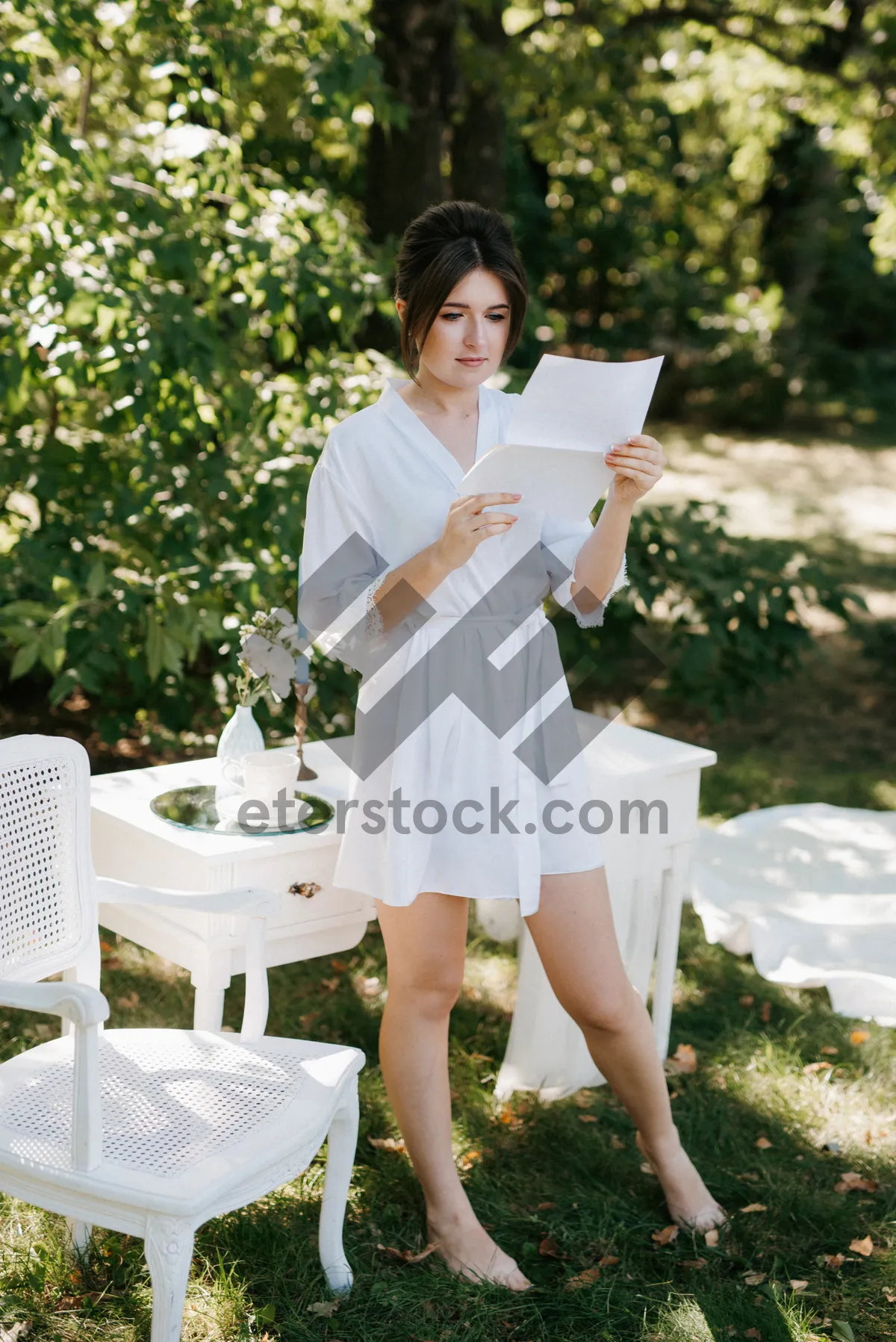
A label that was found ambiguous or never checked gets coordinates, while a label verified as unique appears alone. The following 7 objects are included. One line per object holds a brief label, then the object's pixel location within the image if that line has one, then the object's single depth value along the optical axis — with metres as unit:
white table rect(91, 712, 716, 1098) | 2.62
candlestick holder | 3.06
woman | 2.40
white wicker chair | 1.97
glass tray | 2.75
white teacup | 2.80
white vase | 2.86
